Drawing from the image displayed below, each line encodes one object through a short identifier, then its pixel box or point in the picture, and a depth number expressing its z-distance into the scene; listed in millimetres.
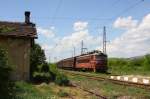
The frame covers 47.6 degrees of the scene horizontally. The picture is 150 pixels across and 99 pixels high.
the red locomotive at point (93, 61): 23700
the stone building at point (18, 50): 11319
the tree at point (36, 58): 14487
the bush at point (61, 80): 11201
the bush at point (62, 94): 8051
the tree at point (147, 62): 34439
